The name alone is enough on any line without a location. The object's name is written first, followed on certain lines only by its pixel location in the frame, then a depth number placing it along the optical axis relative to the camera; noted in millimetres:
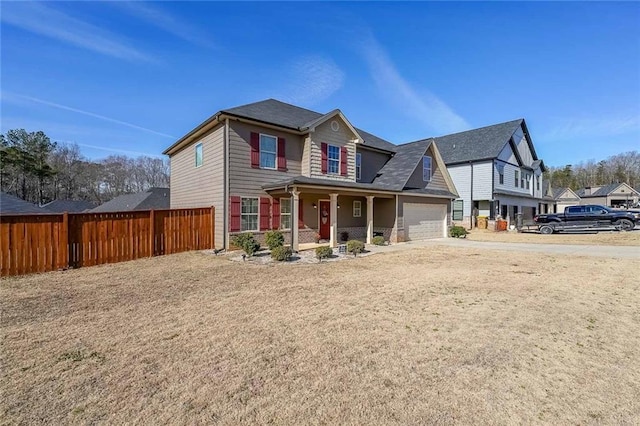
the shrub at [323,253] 10695
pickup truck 19469
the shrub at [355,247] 11602
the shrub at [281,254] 10336
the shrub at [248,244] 10711
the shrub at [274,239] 11367
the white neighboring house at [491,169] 24500
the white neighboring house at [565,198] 48375
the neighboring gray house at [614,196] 51712
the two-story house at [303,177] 12742
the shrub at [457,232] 18703
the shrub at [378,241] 14609
